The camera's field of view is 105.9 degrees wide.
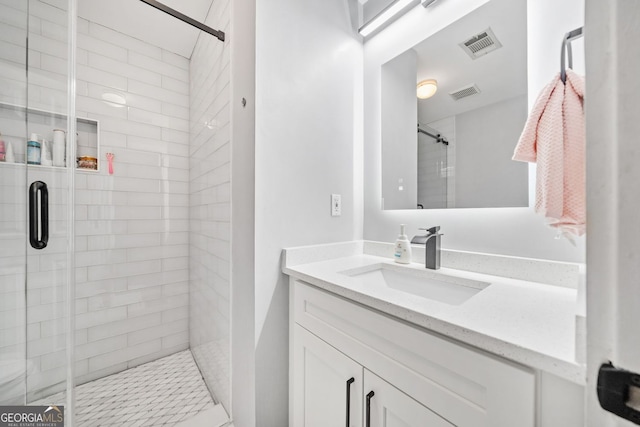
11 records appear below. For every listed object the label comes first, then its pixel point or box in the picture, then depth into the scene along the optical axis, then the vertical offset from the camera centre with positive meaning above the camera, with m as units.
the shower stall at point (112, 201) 1.12 +0.07
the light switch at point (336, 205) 1.33 +0.04
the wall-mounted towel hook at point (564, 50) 0.68 +0.46
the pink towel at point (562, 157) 0.65 +0.15
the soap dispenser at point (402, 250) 1.16 -0.18
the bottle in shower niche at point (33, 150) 1.19 +0.32
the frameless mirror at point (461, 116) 0.97 +0.46
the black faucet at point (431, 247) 1.06 -0.15
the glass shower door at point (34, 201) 1.08 +0.05
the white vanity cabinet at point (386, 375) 0.48 -0.42
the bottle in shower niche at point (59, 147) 1.20 +0.33
